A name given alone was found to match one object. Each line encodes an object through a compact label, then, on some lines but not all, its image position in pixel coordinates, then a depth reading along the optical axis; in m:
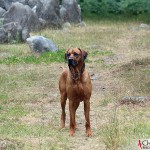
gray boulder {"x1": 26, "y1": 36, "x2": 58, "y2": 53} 15.91
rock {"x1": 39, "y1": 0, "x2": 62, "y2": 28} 22.28
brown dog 7.69
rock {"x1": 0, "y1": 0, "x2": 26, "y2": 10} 24.75
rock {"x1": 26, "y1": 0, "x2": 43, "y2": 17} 22.56
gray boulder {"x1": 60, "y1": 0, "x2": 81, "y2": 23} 24.39
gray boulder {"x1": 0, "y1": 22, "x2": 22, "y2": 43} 18.05
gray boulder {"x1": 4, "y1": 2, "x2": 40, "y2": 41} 20.08
